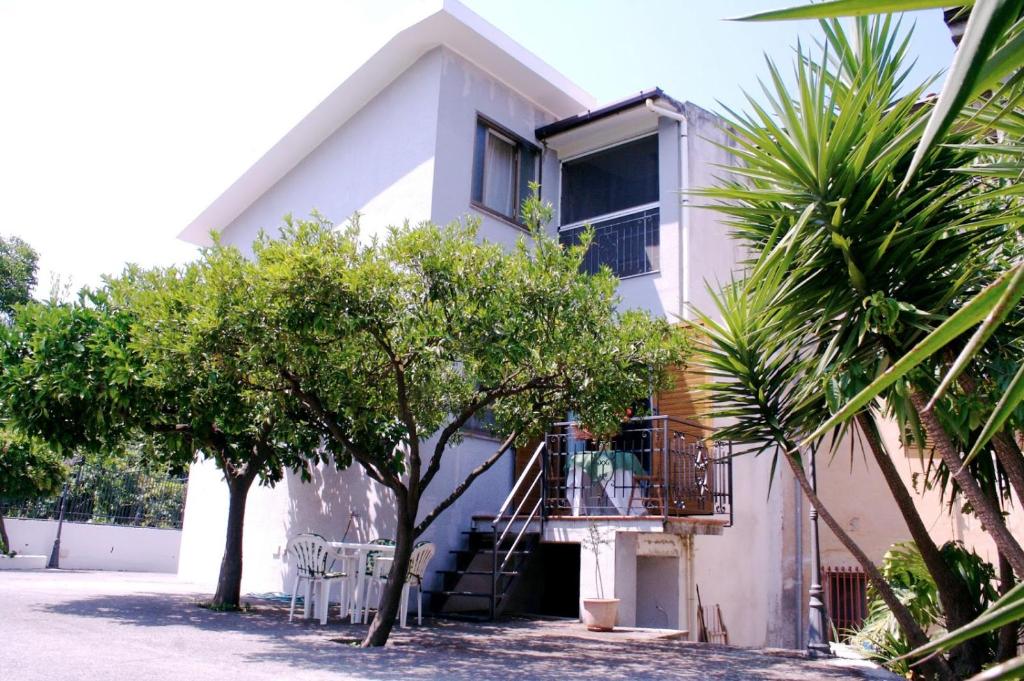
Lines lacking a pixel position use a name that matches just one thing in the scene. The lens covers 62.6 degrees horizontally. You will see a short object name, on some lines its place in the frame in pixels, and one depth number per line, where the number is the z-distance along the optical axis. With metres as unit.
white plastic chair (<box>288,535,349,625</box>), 9.43
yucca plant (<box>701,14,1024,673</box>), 4.75
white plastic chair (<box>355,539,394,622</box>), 9.55
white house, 10.74
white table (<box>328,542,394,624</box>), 9.43
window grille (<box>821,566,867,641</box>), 12.84
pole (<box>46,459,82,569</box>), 17.72
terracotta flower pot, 9.35
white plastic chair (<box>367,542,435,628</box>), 9.28
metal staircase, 10.19
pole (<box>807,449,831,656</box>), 7.88
